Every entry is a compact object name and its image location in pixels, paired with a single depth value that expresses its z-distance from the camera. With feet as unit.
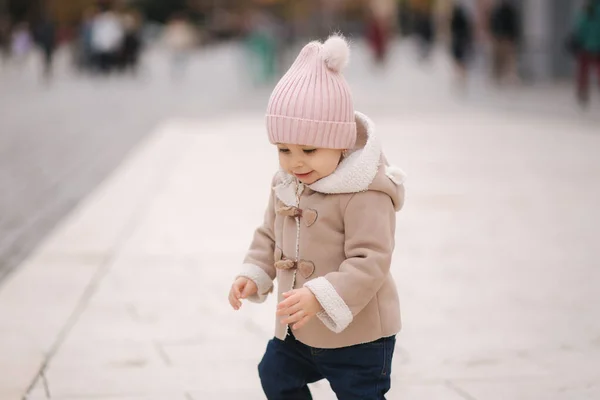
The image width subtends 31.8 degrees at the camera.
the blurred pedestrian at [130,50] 111.24
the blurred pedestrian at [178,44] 107.76
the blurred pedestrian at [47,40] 94.58
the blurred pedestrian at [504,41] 71.72
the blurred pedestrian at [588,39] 51.24
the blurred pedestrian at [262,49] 89.30
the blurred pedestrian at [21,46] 116.98
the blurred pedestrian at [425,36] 135.48
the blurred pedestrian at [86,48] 104.83
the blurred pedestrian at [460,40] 72.69
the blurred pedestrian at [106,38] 100.42
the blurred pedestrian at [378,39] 108.17
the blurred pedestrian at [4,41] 143.31
